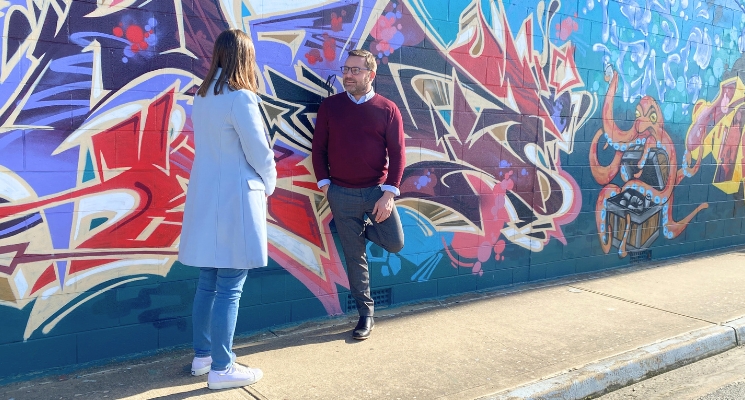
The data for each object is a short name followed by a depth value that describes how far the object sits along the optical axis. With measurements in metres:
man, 4.41
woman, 3.45
